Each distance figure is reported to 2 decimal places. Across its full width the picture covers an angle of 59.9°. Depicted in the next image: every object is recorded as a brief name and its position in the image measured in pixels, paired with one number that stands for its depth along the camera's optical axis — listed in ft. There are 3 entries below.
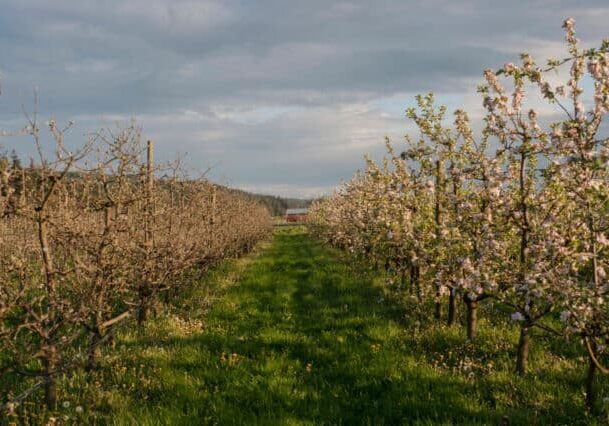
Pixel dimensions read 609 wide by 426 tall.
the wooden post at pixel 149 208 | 34.20
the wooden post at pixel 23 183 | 20.51
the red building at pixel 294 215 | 423.64
